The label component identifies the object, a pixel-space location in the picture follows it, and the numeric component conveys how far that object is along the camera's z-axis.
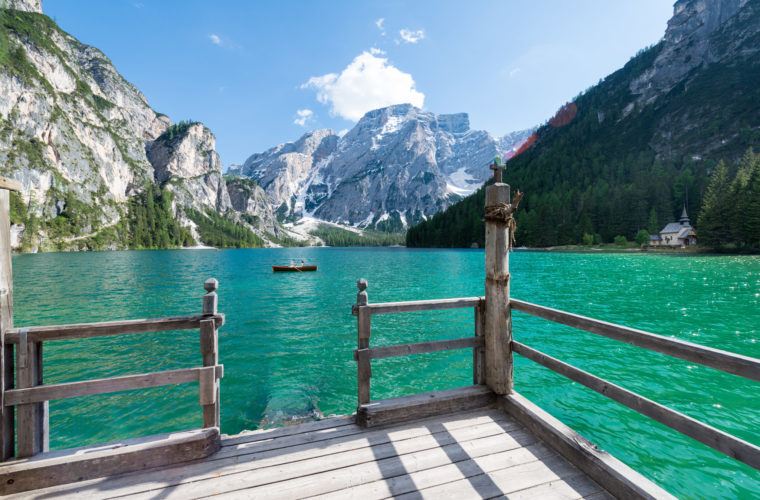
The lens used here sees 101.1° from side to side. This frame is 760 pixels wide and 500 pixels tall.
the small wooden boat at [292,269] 54.25
